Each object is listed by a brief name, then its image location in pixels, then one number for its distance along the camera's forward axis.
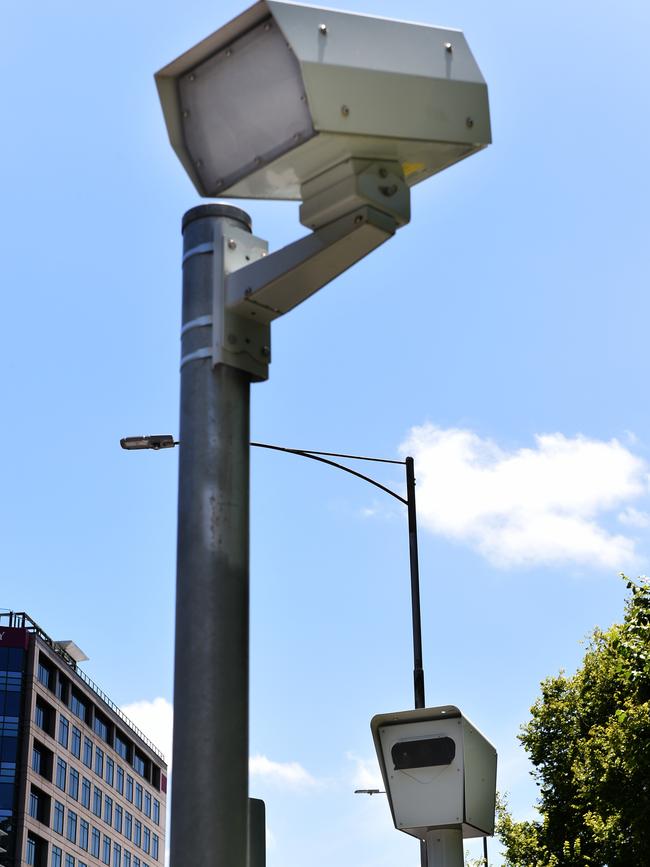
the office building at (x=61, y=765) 85.44
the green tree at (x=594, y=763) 26.38
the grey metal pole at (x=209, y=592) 2.93
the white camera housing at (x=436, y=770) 4.18
